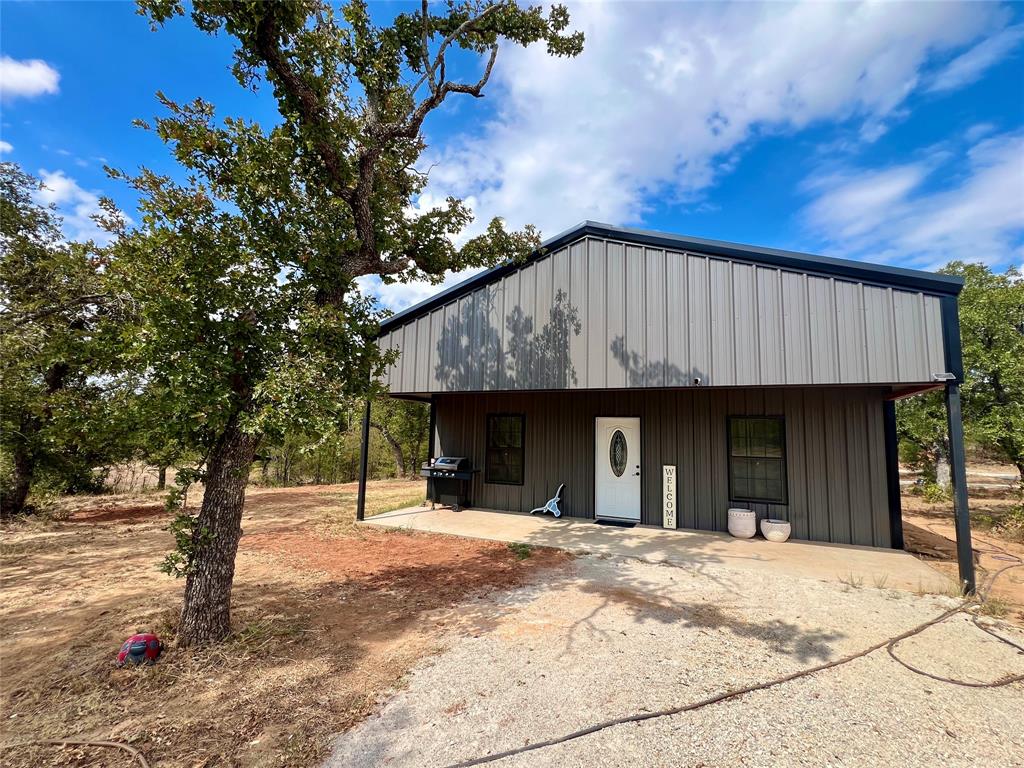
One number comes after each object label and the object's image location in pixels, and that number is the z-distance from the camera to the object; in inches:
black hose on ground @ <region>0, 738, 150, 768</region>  80.8
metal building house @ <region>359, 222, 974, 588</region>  200.5
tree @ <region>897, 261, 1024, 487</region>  385.4
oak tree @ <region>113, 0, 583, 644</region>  109.6
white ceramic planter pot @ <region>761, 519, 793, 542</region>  253.3
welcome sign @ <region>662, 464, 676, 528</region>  288.2
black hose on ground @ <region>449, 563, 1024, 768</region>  82.3
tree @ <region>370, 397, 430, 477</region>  733.3
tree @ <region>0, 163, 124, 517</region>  250.2
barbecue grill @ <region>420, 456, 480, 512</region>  349.1
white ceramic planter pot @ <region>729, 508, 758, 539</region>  262.2
